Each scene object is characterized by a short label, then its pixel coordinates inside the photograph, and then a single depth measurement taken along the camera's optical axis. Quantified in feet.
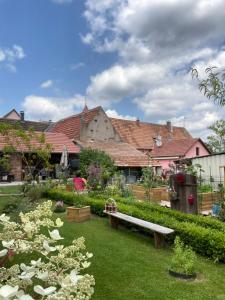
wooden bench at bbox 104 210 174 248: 18.45
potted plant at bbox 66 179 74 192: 39.22
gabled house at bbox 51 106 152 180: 69.05
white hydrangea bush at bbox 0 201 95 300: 3.58
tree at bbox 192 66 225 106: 11.11
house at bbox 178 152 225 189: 42.02
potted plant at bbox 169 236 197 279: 14.61
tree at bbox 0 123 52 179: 23.35
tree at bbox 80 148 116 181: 54.90
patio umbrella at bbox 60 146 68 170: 49.56
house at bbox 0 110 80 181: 64.28
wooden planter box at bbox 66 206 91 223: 25.87
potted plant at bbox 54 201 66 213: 29.38
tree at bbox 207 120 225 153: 90.35
